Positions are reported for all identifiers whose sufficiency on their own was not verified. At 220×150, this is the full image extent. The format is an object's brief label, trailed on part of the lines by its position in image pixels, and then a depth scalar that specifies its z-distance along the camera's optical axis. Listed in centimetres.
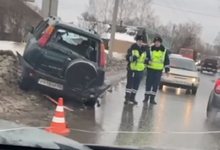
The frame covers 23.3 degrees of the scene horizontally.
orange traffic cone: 868
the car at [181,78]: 2127
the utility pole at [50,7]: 1732
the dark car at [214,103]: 1241
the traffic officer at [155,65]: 1430
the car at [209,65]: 5706
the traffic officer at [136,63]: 1378
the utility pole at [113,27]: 3432
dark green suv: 1139
